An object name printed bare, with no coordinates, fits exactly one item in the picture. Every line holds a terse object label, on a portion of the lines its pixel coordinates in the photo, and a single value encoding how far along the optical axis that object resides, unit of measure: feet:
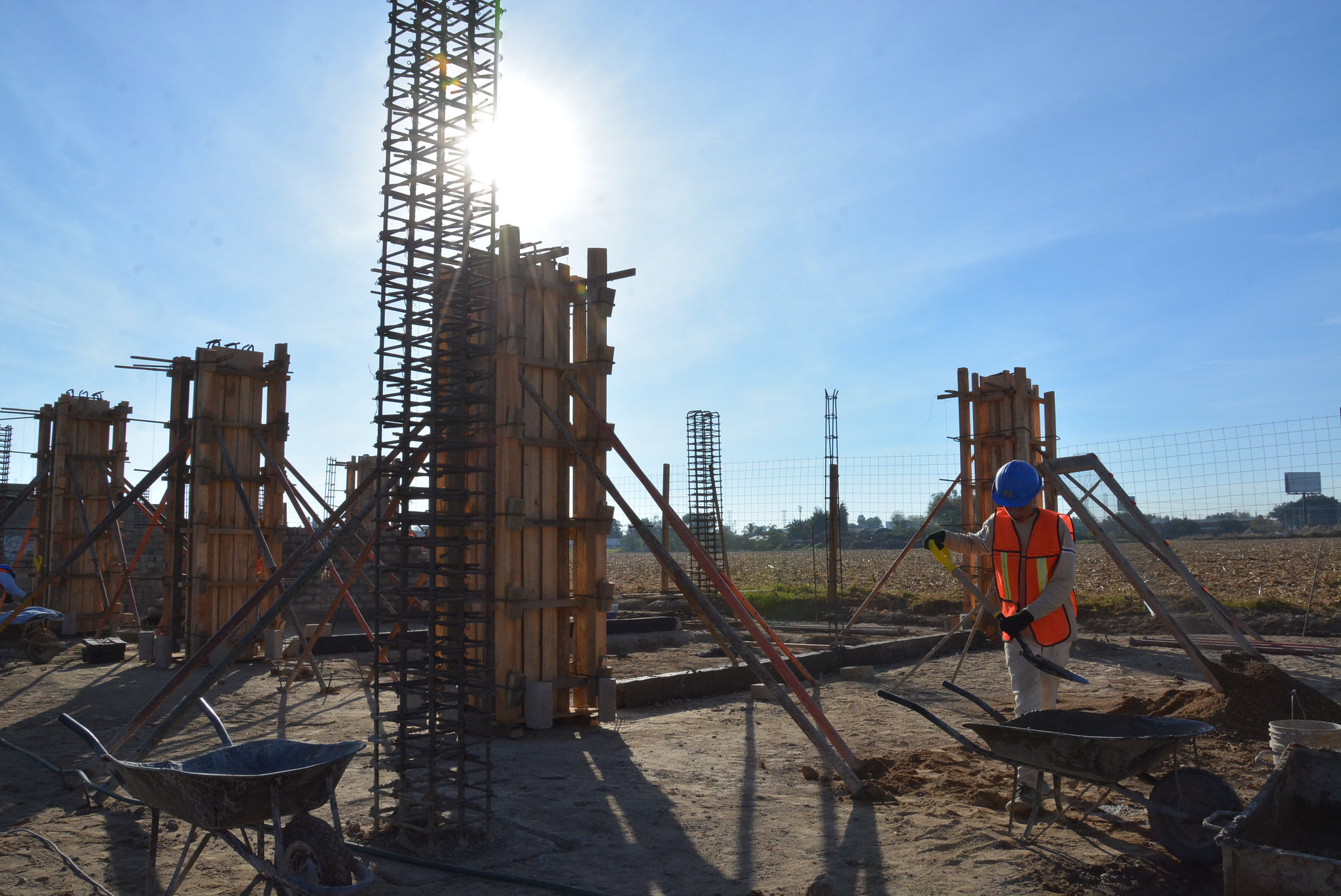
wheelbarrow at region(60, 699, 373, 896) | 11.69
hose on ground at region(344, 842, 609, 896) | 13.84
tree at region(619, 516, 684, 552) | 297.10
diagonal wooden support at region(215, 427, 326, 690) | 36.01
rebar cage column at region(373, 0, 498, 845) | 16.06
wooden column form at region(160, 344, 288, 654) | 42.11
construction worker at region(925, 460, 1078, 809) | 18.60
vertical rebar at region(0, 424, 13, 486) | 91.91
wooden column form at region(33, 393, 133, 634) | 56.95
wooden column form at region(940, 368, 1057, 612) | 48.75
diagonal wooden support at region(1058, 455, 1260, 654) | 27.68
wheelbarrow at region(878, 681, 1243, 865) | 14.17
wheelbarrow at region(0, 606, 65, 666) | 43.73
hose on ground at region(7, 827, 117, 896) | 13.67
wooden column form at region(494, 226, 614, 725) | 27.45
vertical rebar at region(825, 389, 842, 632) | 43.85
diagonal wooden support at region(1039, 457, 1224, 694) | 24.40
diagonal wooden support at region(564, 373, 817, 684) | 24.58
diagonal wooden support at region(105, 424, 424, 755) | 19.79
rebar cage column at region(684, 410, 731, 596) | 74.23
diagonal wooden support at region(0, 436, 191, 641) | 38.45
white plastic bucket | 18.31
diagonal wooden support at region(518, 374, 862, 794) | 19.83
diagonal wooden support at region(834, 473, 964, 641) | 43.68
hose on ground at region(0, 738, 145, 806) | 16.73
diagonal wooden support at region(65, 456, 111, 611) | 53.01
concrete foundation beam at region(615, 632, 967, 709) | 31.45
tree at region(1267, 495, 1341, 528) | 117.70
